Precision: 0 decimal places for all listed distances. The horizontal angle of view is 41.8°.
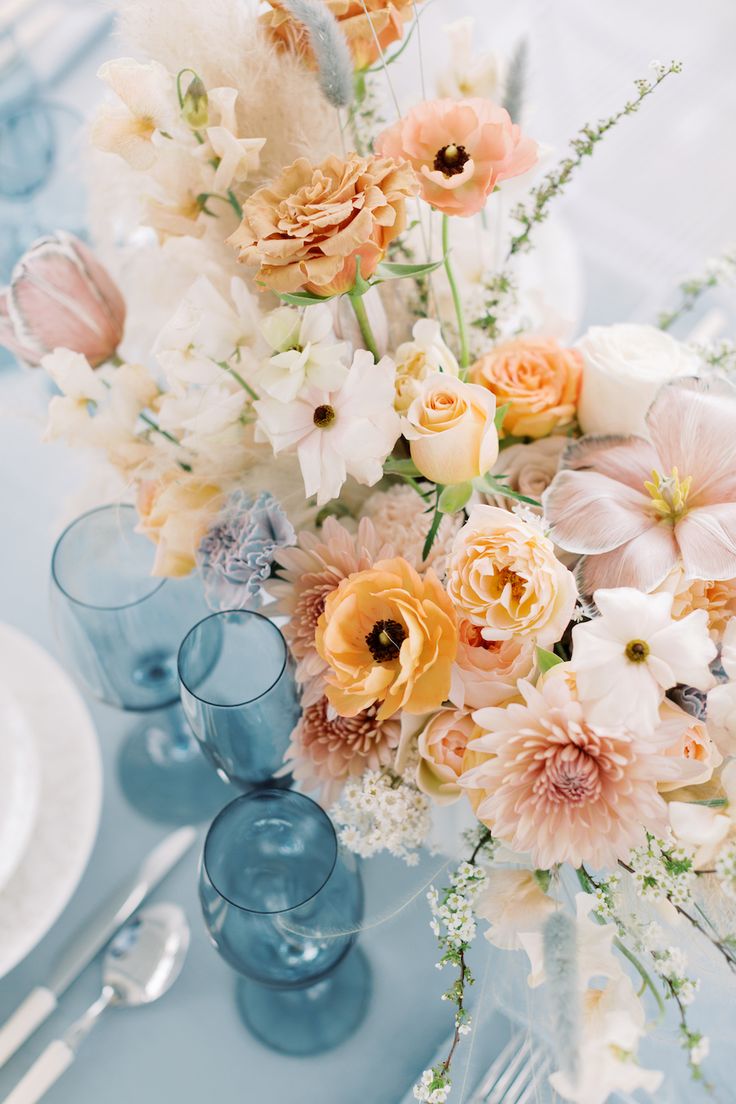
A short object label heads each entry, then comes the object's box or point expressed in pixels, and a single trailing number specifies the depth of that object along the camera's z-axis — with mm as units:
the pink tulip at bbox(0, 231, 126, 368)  586
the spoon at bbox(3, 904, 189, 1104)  618
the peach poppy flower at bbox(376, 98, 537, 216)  470
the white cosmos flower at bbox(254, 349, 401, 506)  466
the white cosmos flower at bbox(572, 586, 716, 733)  412
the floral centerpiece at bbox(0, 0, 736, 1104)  430
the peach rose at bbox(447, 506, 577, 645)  433
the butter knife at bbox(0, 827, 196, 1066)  622
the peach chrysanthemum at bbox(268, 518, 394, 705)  505
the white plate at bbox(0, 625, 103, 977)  641
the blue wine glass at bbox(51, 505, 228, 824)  626
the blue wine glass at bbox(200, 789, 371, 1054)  568
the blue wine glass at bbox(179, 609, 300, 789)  545
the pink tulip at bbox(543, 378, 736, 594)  469
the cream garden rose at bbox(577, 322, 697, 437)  560
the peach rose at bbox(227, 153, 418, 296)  430
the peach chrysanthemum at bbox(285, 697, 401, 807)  521
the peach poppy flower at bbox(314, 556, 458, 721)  449
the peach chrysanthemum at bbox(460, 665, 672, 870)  418
